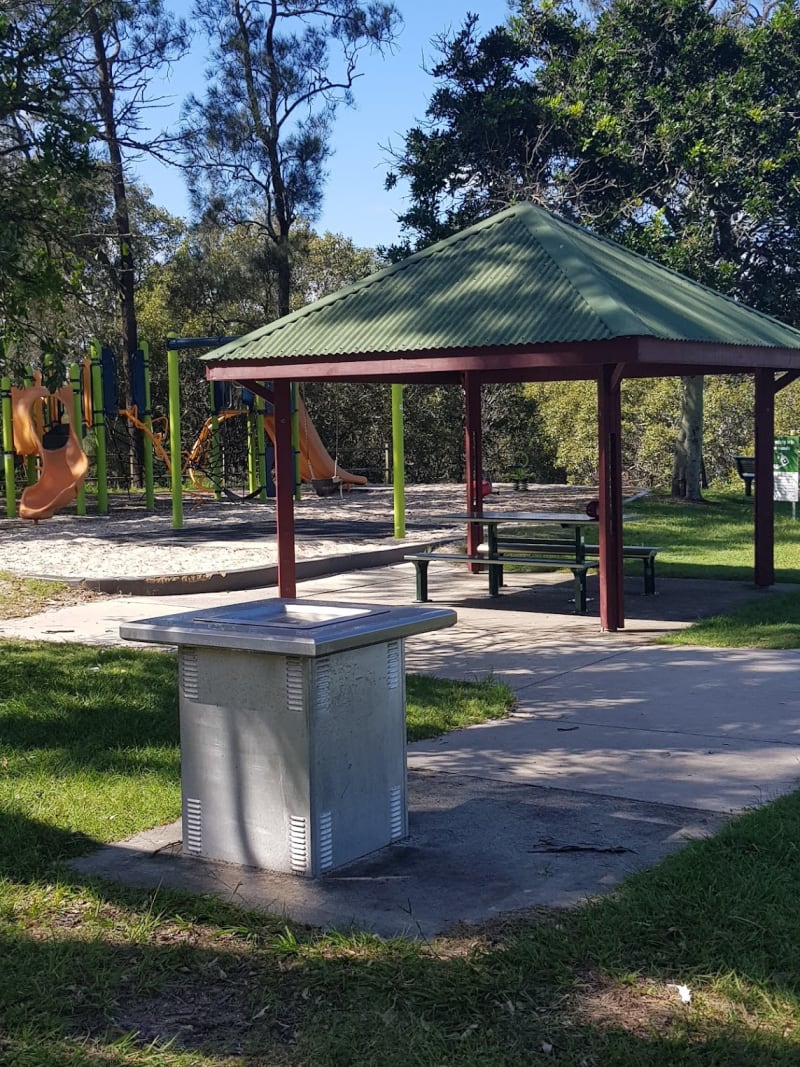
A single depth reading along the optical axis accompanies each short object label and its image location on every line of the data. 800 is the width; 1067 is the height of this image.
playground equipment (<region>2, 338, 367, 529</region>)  21.84
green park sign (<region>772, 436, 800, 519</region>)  18.91
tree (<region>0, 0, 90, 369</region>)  8.34
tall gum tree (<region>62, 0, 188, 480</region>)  21.16
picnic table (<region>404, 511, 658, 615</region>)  11.59
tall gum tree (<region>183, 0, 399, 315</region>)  29.95
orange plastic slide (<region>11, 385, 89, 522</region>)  21.78
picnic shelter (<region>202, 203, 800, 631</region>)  10.11
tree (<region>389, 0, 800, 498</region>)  22.44
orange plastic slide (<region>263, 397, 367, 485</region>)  26.98
